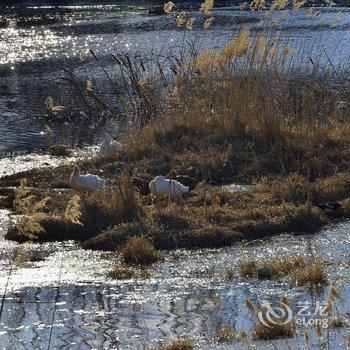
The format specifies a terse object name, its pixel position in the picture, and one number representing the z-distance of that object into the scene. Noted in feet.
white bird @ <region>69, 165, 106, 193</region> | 62.08
